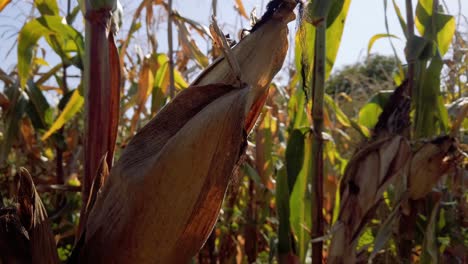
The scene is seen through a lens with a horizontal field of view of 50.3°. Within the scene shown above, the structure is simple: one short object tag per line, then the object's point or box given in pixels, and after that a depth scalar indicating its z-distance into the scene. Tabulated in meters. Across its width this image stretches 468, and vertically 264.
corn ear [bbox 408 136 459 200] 0.91
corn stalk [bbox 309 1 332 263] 0.80
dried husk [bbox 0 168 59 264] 0.36
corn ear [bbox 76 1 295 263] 0.37
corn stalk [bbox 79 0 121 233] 0.51
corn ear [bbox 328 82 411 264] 0.80
